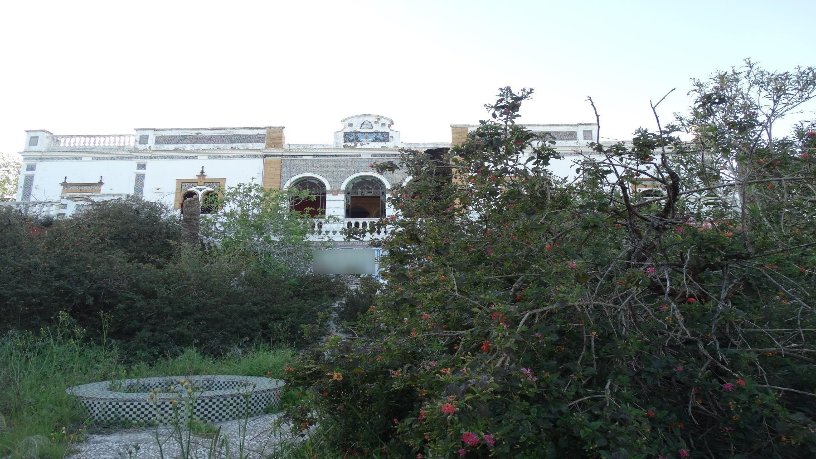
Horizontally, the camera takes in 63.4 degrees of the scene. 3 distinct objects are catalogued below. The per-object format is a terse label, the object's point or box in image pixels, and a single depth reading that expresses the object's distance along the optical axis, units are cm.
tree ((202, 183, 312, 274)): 1549
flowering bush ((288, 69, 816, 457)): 276
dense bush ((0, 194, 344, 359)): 1029
